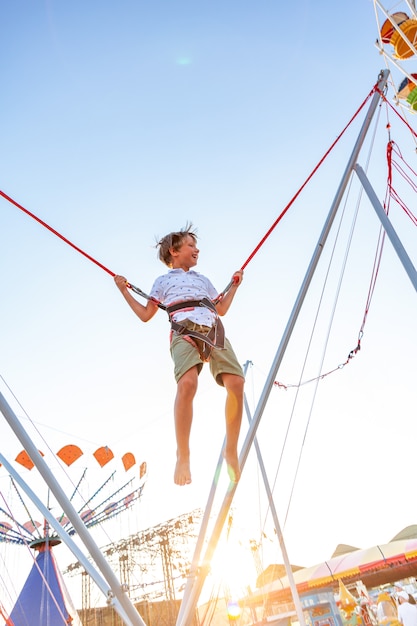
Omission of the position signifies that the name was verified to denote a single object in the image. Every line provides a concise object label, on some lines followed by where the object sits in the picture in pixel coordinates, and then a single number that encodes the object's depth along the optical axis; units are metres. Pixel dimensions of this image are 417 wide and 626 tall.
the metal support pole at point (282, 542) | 5.53
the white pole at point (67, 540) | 1.73
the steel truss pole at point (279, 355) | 1.95
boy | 2.26
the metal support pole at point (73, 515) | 1.63
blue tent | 10.61
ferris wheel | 5.98
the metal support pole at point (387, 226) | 3.03
